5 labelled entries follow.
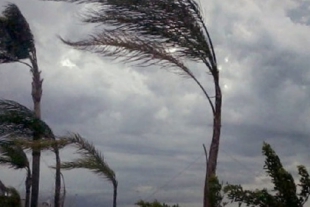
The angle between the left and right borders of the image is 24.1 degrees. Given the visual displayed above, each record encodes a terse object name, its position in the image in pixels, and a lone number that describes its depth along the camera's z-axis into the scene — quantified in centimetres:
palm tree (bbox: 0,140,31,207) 1728
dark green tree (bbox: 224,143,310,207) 879
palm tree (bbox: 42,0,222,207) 1048
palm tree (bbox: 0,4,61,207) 1894
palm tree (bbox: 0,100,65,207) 1694
